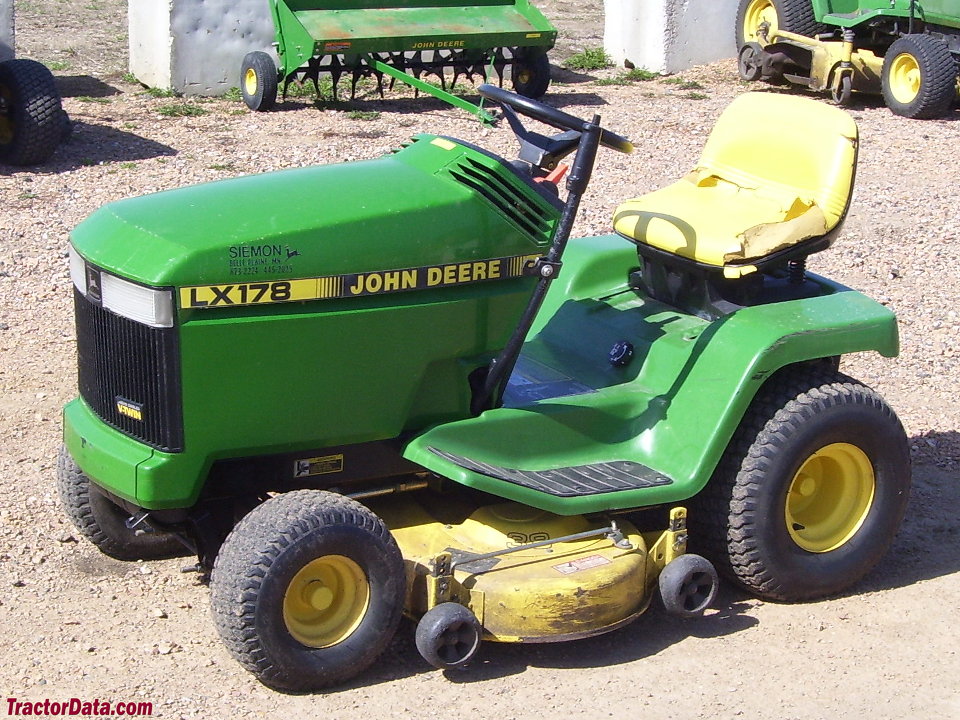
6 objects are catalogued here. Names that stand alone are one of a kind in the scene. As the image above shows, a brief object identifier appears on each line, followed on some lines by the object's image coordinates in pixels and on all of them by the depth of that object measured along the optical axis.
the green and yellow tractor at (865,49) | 11.99
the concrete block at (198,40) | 12.28
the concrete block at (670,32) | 14.51
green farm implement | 11.64
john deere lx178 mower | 3.96
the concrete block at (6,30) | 11.24
